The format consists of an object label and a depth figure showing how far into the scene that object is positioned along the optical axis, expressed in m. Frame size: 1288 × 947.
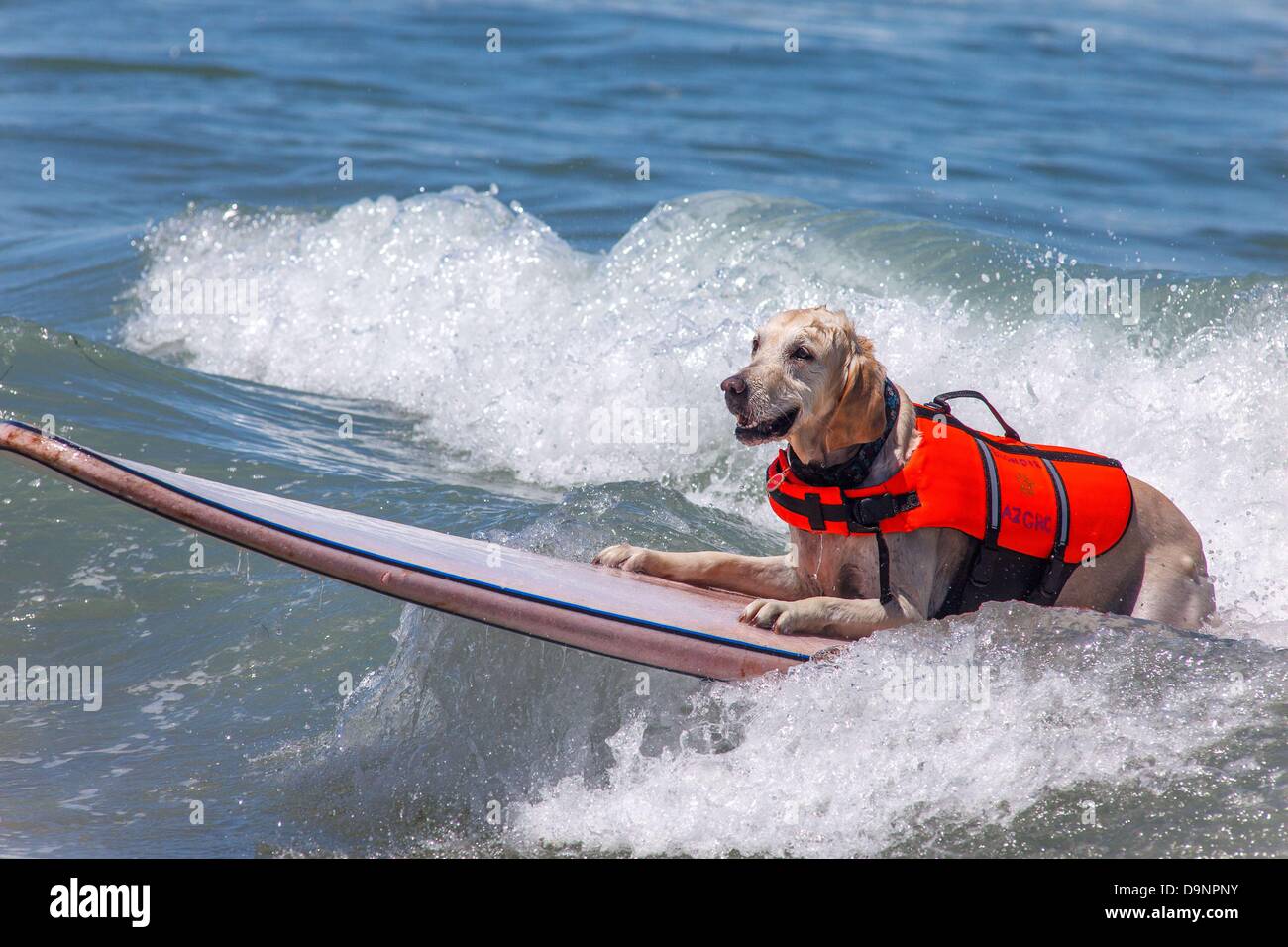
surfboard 3.97
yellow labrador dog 4.13
